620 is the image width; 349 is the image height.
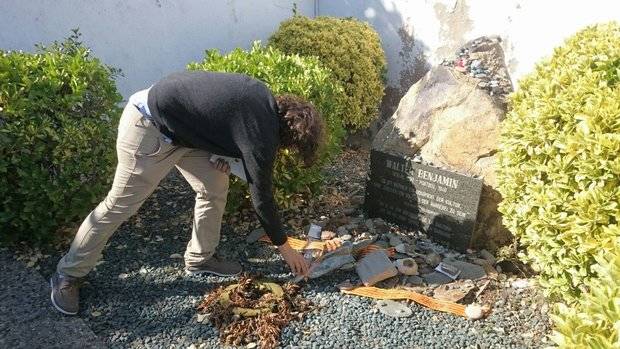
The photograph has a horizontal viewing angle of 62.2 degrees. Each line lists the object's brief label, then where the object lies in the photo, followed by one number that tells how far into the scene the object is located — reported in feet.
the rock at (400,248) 13.61
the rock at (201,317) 11.16
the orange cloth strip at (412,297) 11.64
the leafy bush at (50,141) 12.44
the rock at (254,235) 14.23
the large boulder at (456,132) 14.19
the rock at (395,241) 13.98
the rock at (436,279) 12.59
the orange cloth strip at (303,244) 13.61
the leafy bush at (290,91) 14.48
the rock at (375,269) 12.30
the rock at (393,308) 11.46
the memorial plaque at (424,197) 13.83
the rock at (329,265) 12.41
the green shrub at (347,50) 21.44
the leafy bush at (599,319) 5.82
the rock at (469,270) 12.76
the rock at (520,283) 12.78
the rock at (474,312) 11.41
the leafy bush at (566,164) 9.48
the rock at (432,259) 13.25
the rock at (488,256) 13.70
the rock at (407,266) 12.73
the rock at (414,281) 12.53
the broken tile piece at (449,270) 12.73
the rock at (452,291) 11.97
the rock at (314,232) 14.42
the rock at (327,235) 14.46
